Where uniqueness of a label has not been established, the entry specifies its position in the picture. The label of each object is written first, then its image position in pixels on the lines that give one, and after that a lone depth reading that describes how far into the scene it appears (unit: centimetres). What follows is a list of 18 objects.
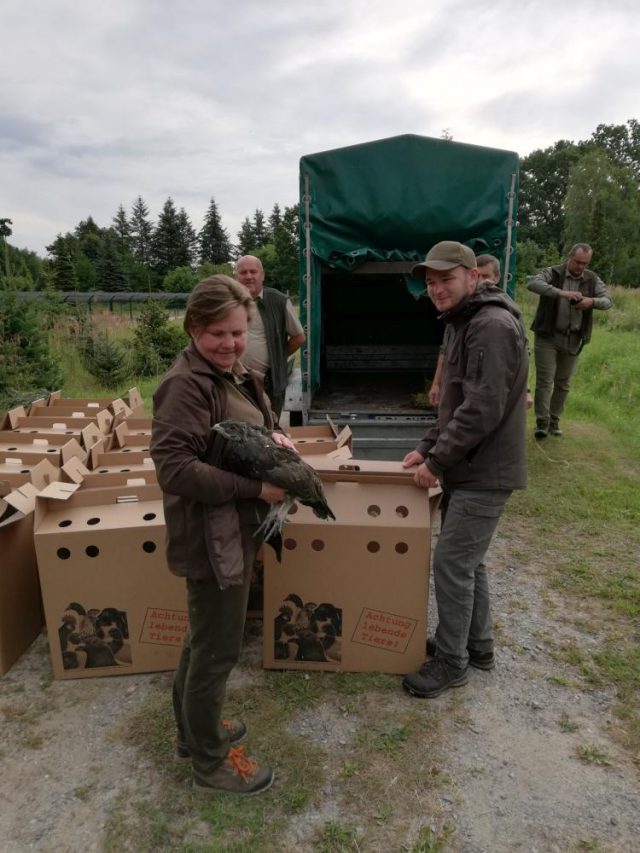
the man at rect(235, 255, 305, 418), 433
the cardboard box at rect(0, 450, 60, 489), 301
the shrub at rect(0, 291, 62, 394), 753
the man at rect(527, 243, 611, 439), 610
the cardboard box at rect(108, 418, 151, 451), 369
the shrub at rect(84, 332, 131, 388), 1072
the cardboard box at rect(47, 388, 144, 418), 453
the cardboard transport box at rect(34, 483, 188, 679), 262
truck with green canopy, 485
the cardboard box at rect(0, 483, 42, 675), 273
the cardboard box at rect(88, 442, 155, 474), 332
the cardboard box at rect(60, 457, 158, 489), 291
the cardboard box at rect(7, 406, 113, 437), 399
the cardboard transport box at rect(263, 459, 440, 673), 263
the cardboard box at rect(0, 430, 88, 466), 337
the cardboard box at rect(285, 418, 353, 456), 345
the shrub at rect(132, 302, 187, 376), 1252
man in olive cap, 231
